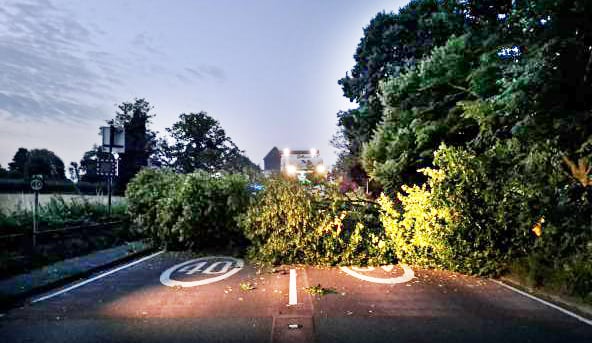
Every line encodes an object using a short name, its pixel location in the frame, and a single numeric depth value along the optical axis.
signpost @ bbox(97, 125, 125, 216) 14.10
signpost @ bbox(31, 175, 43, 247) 9.55
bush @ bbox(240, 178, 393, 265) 9.40
